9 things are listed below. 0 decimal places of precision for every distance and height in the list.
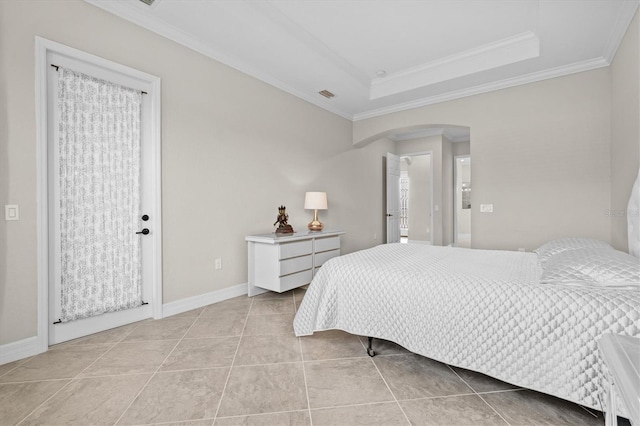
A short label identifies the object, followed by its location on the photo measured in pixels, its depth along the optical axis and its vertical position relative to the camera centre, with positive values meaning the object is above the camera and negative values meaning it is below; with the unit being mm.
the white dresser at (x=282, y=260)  3273 -575
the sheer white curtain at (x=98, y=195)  2262 +143
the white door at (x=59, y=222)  2178 -86
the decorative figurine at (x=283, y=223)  3602 -144
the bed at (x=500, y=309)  1371 -549
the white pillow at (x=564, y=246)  2250 -274
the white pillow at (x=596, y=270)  1490 -320
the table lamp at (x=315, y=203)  4129 +125
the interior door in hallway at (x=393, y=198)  6625 +316
